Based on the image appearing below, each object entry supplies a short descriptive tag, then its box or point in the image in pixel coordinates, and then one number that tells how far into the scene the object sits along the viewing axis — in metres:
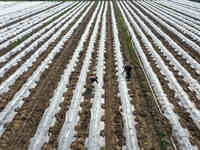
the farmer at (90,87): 9.91
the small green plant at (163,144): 6.53
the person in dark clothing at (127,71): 11.07
